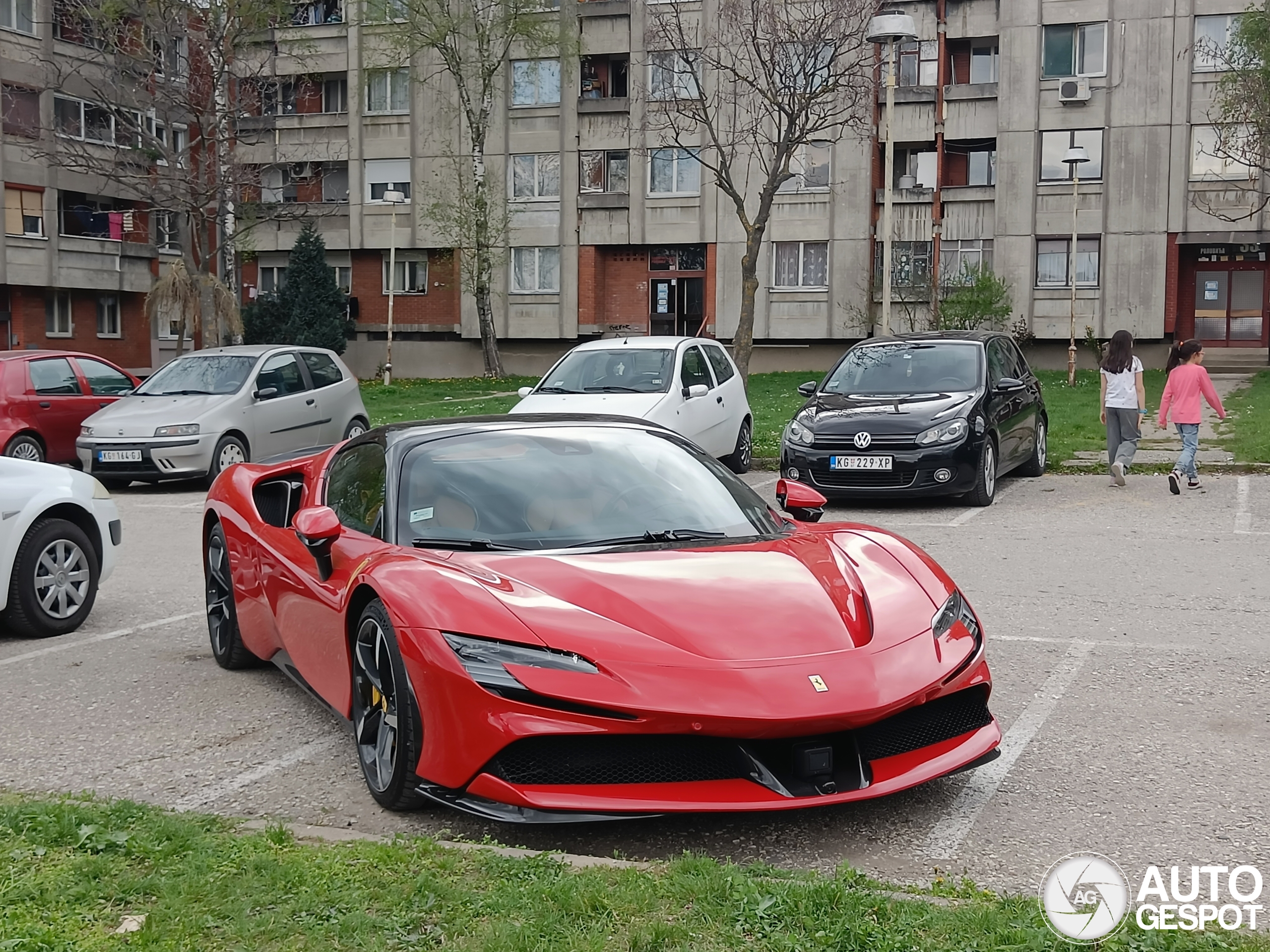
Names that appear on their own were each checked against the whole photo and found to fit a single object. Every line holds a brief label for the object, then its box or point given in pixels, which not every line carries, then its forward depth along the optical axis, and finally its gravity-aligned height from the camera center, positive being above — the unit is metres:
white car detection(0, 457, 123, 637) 7.88 -1.23
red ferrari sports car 4.15 -0.96
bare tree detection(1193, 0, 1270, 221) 32.84 +5.62
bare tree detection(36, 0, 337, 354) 32.38 +5.73
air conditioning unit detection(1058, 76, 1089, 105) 41.50 +7.39
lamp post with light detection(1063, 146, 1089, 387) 35.31 +4.11
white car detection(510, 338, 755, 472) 15.25 -0.59
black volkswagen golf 13.35 -0.81
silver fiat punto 16.58 -1.00
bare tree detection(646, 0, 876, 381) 26.86 +5.73
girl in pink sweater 14.11 -0.57
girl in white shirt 14.63 -0.61
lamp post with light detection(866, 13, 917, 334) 21.52 +4.63
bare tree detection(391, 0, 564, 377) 42.06 +8.28
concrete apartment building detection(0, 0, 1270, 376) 41.47 +4.41
